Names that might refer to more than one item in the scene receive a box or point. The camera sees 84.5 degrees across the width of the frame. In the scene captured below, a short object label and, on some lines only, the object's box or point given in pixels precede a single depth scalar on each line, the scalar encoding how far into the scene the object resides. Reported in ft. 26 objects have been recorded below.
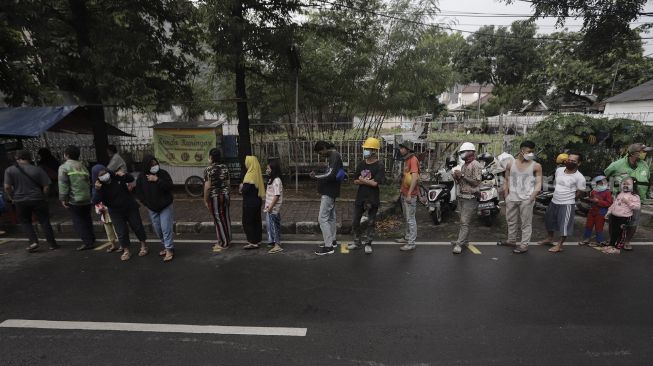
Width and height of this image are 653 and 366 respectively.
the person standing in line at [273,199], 17.69
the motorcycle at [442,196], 22.80
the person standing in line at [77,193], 18.07
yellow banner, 29.89
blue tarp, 23.65
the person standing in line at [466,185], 17.30
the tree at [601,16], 25.34
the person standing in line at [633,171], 18.22
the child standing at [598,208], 18.21
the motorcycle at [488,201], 21.86
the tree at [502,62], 126.11
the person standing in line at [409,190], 17.35
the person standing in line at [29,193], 18.25
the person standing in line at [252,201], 17.88
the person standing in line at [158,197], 16.83
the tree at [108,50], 24.32
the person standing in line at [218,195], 17.72
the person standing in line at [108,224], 18.22
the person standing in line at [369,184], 17.35
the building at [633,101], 66.35
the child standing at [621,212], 17.15
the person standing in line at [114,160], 20.82
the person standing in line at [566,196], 17.75
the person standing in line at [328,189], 17.20
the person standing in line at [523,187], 17.48
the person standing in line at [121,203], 16.94
